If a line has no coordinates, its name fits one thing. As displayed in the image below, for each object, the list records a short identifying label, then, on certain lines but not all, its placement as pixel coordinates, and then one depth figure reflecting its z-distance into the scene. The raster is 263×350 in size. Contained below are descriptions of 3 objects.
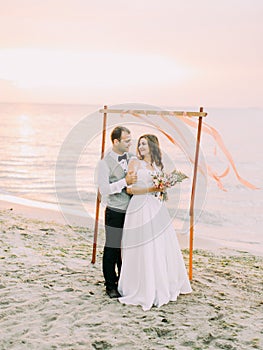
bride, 4.32
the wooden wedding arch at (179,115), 4.62
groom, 4.32
